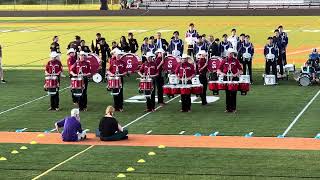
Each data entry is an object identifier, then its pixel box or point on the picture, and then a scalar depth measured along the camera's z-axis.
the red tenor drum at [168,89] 26.72
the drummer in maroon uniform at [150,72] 27.10
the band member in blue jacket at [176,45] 34.60
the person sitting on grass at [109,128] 21.53
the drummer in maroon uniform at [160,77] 28.28
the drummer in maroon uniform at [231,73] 26.47
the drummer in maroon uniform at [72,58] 28.45
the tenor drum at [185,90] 26.44
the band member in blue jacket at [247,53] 33.47
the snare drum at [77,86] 27.38
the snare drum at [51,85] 27.44
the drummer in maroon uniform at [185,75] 26.66
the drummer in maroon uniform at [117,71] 27.23
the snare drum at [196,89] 26.67
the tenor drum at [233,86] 26.36
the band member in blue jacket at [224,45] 33.21
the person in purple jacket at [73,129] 21.59
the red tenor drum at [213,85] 26.95
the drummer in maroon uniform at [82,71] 27.41
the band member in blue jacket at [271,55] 33.48
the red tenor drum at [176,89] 26.56
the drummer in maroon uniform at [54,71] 27.55
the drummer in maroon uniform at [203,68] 28.28
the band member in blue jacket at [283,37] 35.54
